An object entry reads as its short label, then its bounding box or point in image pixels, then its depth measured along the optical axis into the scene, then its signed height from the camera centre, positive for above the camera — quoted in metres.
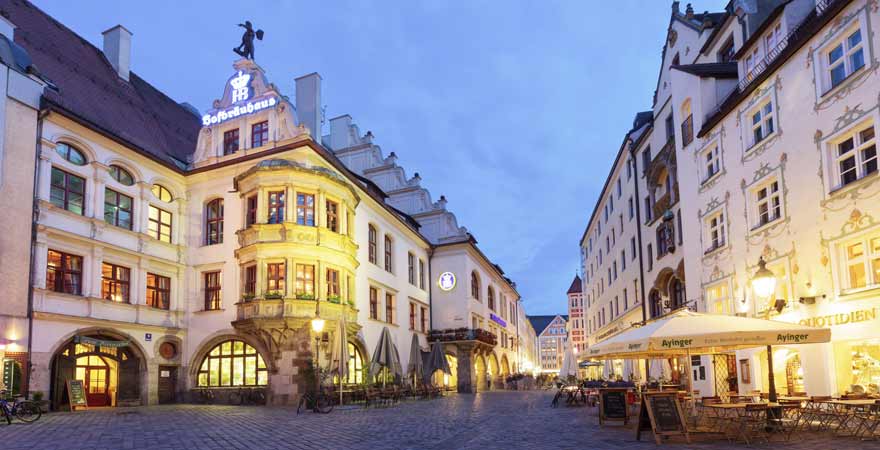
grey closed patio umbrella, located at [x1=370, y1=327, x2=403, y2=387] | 29.73 -0.78
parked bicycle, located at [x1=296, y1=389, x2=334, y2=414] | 23.75 -2.18
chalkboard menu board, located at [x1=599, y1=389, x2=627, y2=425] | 16.33 -1.68
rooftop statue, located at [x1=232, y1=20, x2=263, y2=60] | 33.44 +14.18
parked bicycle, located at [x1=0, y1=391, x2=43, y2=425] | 17.31 -1.70
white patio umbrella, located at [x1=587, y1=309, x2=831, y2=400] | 12.62 -0.07
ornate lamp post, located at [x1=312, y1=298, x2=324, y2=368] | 27.49 -0.19
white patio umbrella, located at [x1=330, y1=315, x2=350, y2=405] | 26.08 -0.39
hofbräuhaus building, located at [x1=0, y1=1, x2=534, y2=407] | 23.81 +4.08
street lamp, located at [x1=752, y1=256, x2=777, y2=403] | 13.88 +0.95
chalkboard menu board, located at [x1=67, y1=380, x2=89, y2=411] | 24.56 -1.75
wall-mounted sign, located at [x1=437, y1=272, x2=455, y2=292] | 47.68 +3.73
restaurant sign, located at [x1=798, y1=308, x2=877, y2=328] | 15.19 +0.21
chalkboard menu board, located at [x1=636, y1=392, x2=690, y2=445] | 12.30 -1.47
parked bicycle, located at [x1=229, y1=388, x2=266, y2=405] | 28.34 -2.28
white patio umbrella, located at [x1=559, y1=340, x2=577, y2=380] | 31.02 -1.38
